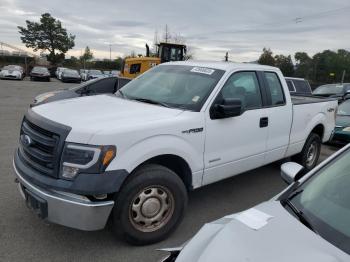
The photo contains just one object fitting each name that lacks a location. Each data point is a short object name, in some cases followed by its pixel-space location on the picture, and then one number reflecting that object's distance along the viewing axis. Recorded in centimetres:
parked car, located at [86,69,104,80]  3677
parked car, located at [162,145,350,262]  179
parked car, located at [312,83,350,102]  1492
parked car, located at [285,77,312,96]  1341
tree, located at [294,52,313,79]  6036
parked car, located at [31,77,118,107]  939
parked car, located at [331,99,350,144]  882
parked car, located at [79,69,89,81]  3938
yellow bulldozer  1630
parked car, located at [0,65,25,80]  3096
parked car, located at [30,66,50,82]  3291
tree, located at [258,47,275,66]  6581
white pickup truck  306
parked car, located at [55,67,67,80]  3928
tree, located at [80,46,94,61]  8676
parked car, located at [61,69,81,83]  3388
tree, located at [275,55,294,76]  5938
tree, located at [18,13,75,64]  7650
